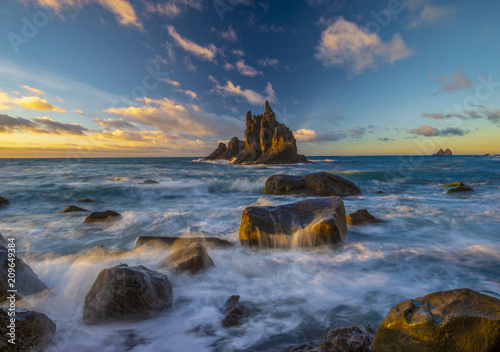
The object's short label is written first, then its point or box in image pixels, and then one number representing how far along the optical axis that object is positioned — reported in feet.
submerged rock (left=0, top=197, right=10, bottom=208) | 38.99
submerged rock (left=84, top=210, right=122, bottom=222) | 28.42
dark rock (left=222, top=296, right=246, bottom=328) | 10.13
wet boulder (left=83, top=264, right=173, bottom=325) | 10.17
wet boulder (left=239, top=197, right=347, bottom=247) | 18.56
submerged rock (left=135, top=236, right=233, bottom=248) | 18.79
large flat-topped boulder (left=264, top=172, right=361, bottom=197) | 42.27
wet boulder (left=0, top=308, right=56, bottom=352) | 7.18
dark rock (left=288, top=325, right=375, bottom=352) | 7.43
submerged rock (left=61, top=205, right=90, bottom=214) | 33.40
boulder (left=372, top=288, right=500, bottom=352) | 6.30
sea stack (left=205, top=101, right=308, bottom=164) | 210.38
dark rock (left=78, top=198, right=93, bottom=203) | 44.09
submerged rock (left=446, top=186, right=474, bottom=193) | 46.32
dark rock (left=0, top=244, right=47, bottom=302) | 11.02
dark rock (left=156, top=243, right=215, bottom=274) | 14.15
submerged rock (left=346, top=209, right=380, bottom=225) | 24.42
